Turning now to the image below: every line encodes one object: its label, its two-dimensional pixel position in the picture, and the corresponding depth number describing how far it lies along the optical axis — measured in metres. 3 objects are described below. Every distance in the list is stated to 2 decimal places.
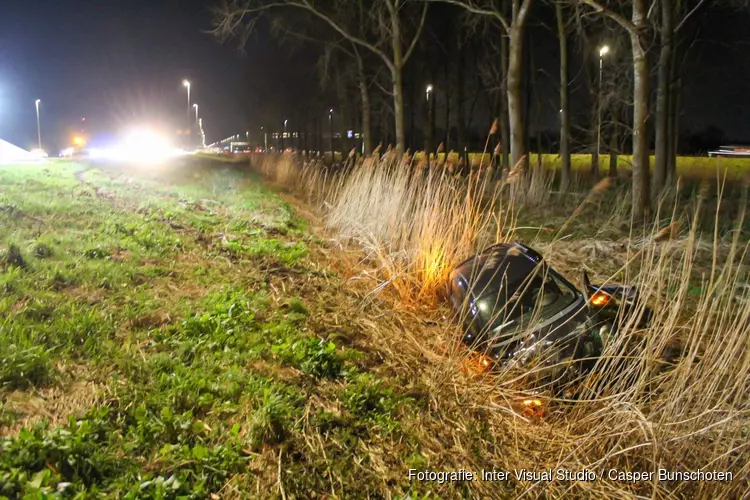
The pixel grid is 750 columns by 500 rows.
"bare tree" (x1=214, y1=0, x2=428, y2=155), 14.82
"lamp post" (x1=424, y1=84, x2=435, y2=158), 29.08
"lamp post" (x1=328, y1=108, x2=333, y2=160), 40.17
